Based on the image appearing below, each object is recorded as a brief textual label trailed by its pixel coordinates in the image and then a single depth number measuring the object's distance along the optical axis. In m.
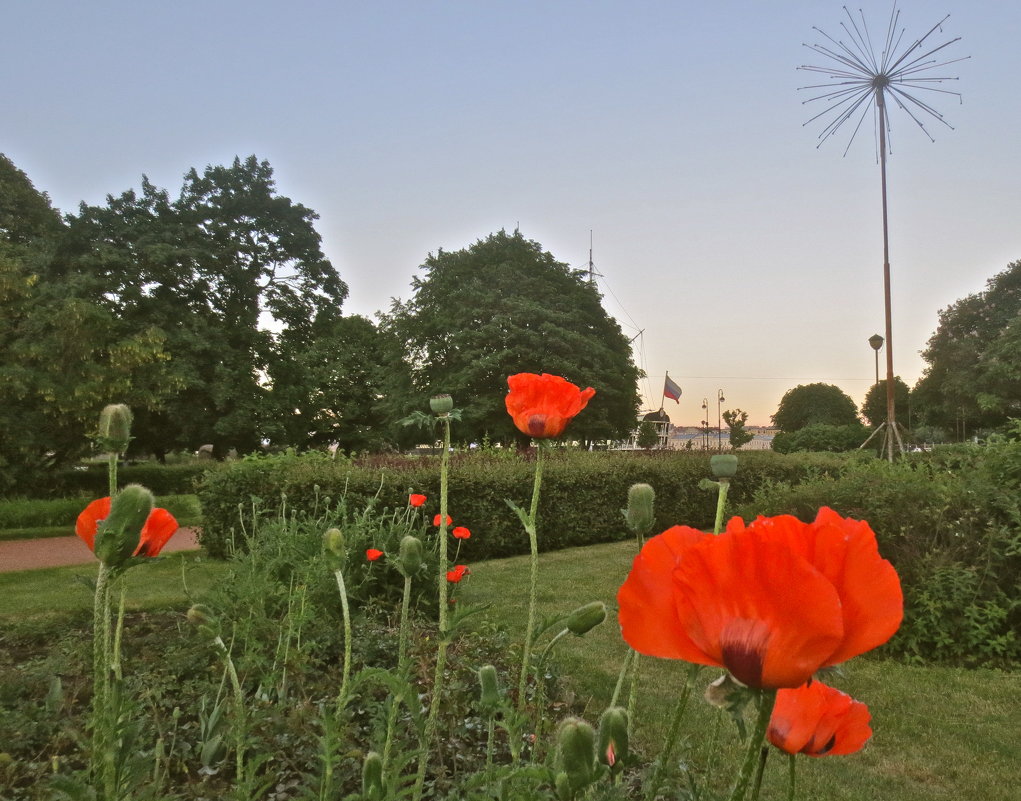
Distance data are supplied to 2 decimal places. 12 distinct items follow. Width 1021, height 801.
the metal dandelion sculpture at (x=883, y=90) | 15.13
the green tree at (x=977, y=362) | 31.66
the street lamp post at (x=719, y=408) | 44.71
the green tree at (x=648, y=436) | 32.35
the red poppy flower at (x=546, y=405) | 1.45
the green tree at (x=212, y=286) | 19.55
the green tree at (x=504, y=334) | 25.08
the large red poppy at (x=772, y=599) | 0.58
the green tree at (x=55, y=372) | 13.84
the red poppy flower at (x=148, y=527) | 1.26
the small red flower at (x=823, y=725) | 0.93
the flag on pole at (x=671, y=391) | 28.81
